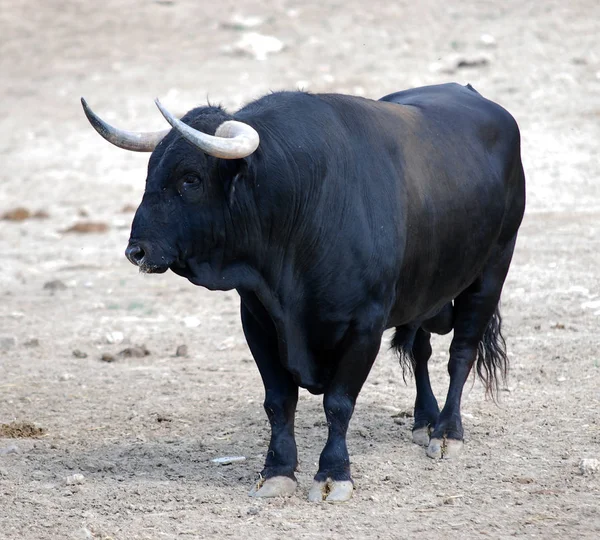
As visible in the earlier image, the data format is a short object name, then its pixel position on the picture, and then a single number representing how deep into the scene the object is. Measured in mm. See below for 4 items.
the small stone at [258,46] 42625
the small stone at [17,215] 30234
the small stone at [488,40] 40094
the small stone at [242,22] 45500
